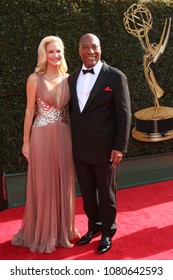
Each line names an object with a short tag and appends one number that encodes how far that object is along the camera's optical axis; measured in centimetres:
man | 313
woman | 332
